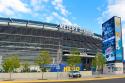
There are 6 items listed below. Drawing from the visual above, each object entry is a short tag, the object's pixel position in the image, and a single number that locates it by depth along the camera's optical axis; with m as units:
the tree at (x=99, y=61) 37.10
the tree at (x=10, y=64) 27.10
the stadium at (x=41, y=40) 52.82
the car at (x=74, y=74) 26.79
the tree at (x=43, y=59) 27.80
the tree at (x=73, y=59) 32.30
